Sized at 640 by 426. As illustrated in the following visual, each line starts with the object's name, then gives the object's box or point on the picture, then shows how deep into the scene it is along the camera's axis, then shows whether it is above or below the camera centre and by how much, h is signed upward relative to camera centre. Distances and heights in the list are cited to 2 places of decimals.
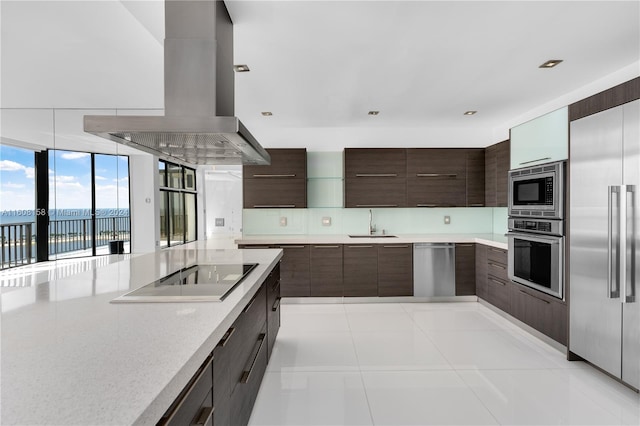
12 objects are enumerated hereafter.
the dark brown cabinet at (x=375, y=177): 5.00 +0.45
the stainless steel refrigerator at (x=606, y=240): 2.32 -0.22
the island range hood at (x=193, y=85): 1.88 +0.72
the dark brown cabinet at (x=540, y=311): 3.09 -0.96
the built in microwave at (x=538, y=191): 3.00 +0.16
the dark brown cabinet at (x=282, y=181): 4.98 +0.40
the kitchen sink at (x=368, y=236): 5.23 -0.38
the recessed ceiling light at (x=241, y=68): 3.03 +1.20
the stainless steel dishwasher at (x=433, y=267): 4.77 -0.76
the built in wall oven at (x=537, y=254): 3.04 -0.41
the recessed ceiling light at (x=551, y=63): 2.92 +1.20
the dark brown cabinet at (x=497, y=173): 4.44 +0.46
